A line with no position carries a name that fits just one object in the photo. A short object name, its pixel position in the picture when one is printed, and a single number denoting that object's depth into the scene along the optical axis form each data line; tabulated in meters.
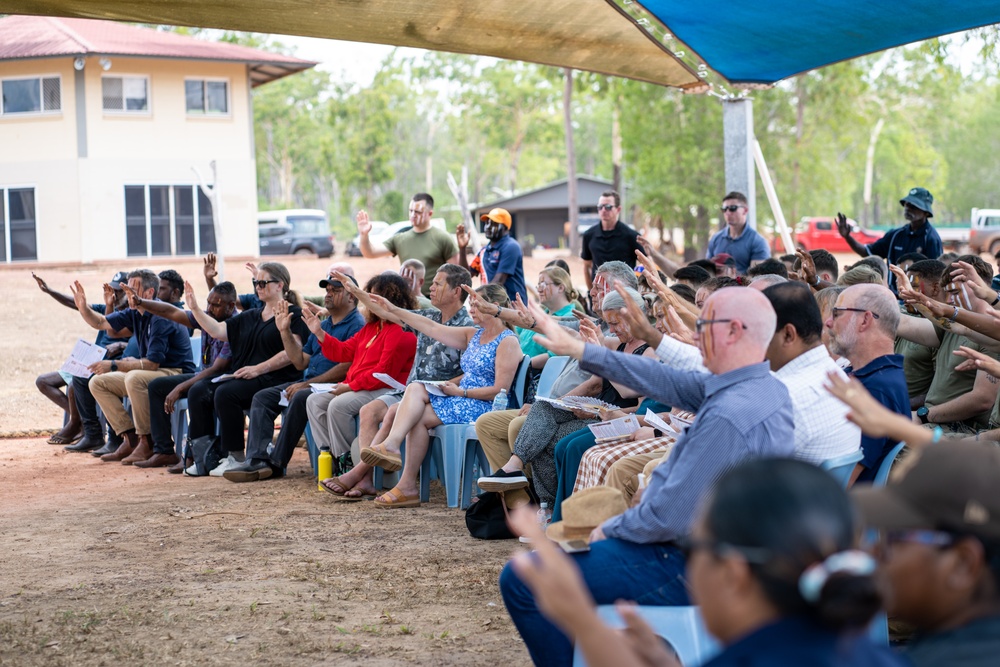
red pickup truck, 38.88
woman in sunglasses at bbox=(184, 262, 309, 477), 8.30
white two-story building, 27.78
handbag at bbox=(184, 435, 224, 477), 8.45
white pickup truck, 33.91
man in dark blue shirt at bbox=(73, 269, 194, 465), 9.12
